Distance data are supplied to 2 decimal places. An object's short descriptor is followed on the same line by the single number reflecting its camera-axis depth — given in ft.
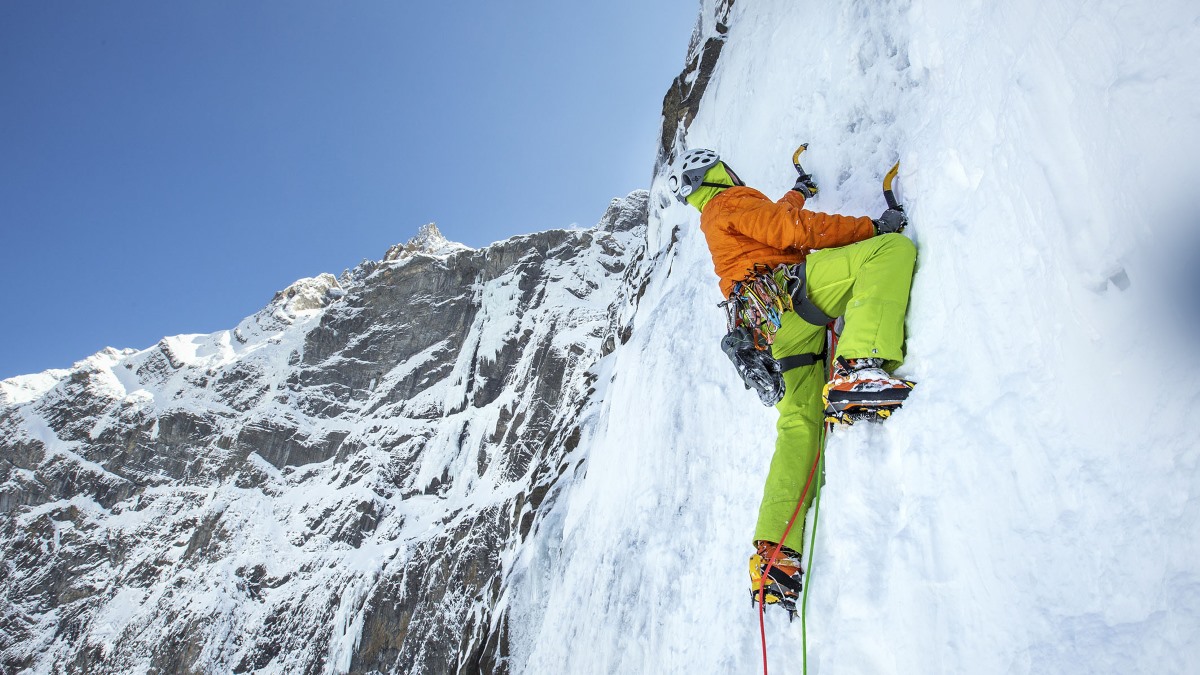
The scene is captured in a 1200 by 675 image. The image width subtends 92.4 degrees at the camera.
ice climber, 8.75
